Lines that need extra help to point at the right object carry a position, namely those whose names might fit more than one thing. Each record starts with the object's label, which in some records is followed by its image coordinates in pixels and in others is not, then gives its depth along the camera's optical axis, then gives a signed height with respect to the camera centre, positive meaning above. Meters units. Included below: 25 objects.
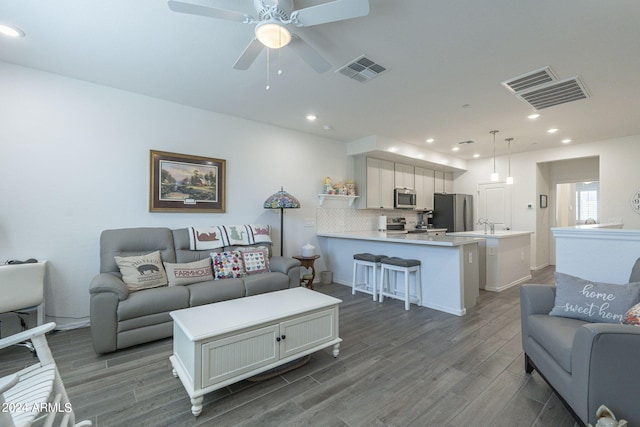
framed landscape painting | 3.59 +0.39
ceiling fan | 1.64 +1.20
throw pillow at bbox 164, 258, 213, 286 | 3.08 -0.67
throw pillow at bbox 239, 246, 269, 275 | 3.61 -0.61
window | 8.01 +0.37
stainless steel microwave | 6.06 +0.34
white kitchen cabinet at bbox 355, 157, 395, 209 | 5.61 +0.63
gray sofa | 2.49 -0.80
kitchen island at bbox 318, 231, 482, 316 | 3.46 -0.67
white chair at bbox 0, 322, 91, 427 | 1.12 -0.80
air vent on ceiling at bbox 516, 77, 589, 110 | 3.09 +1.42
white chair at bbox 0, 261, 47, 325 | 2.42 -0.66
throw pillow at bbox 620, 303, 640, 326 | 1.56 -0.57
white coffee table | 1.78 -0.88
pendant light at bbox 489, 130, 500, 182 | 4.78 +1.41
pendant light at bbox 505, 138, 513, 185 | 4.82 +1.41
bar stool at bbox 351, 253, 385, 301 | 4.07 -0.88
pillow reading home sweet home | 1.76 -0.55
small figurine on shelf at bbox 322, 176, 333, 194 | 5.18 +0.50
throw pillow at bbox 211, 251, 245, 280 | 3.40 -0.64
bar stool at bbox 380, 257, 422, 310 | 3.69 -0.80
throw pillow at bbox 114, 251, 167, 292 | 2.85 -0.61
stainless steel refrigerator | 6.64 +0.06
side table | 4.51 -0.81
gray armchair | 1.32 -0.77
